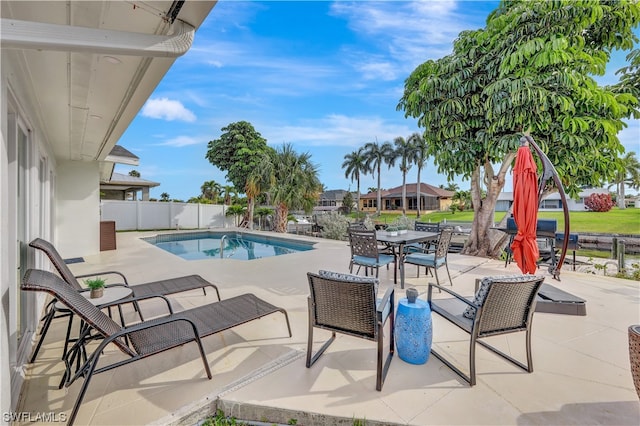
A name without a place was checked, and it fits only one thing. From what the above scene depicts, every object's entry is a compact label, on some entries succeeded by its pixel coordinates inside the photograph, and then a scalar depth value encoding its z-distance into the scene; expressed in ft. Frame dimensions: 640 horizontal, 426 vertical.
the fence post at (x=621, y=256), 22.43
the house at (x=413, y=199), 138.21
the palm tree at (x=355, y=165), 125.65
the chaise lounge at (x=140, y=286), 8.59
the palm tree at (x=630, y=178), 126.11
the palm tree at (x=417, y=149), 111.45
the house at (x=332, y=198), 170.72
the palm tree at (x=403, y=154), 115.22
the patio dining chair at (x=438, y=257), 16.39
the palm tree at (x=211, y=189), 102.22
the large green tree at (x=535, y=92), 20.90
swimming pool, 36.63
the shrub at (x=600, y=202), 110.01
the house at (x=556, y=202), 123.67
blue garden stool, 8.36
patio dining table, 16.76
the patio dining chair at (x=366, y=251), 16.72
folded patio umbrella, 11.53
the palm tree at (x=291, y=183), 50.70
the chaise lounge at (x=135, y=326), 6.33
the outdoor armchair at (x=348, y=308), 7.37
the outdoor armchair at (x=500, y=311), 7.45
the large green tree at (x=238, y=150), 69.77
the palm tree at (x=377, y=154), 119.65
